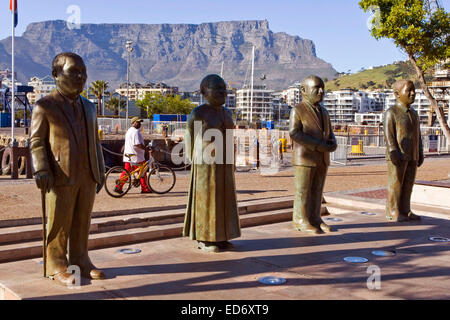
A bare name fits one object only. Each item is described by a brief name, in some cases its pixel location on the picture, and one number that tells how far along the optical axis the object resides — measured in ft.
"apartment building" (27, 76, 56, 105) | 583.58
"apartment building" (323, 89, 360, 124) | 625.78
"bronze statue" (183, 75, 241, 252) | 19.29
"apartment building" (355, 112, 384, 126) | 511.40
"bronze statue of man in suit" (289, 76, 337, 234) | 22.57
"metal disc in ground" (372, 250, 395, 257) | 19.79
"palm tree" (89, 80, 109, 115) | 262.06
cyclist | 36.17
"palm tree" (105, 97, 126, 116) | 329.31
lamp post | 141.69
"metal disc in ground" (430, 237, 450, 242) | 22.63
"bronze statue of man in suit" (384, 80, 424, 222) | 25.52
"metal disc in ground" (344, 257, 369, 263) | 18.76
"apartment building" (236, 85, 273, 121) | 643.86
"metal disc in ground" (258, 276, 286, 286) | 15.89
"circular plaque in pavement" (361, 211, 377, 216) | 29.14
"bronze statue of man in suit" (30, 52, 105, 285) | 14.61
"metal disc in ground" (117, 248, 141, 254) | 20.08
